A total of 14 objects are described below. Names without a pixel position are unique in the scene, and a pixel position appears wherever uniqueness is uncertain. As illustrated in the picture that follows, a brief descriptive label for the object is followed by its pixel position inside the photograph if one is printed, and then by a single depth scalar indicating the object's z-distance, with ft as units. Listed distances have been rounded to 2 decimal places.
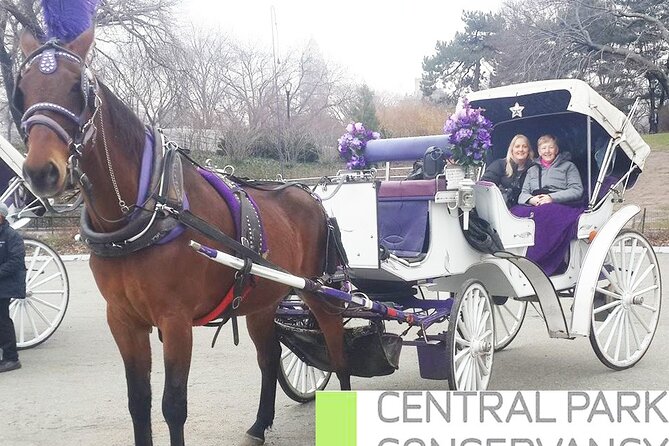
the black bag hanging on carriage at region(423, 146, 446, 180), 15.96
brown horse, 8.77
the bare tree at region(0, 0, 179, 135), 60.23
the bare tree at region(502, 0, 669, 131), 92.38
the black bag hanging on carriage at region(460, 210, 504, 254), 16.44
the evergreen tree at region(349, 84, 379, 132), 88.69
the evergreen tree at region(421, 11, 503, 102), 142.10
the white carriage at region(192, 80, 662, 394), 14.80
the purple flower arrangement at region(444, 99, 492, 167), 15.52
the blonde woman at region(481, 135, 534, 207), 20.43
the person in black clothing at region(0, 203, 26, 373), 21.01
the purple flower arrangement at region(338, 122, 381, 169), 17.93
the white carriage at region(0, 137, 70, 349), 22.47
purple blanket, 18.83
